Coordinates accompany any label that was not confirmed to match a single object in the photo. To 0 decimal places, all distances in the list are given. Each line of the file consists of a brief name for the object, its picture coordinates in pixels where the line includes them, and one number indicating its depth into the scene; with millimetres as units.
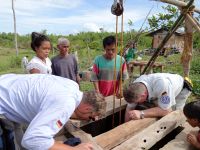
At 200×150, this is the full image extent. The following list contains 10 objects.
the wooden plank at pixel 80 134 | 1182
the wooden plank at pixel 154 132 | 1215
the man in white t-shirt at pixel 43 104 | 864
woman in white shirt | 1876
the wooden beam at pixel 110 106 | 1617
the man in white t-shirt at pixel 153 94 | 1510
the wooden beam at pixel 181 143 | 1269
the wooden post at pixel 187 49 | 2173
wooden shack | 12033
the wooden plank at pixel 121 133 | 1262
